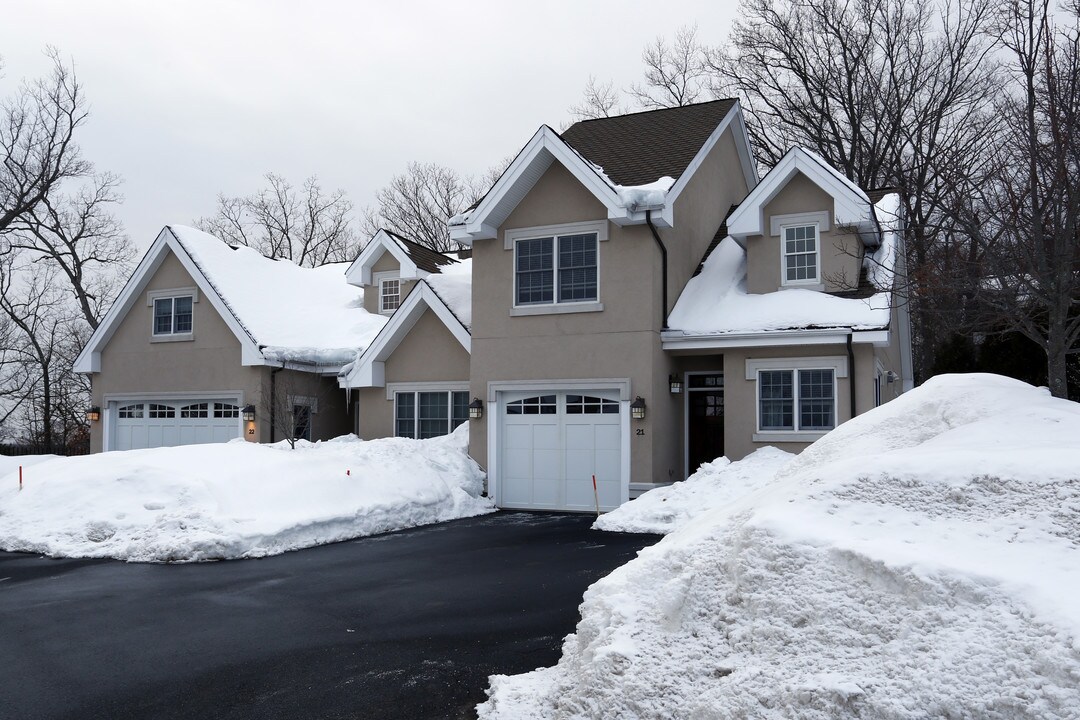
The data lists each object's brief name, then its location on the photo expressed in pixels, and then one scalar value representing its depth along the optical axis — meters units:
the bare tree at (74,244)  35.47
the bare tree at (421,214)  42.91
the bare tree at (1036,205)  7.78
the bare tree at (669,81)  34.69
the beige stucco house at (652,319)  15.89
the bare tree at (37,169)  33.88
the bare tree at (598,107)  35.90
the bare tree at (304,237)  45.00
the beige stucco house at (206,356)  21.03
